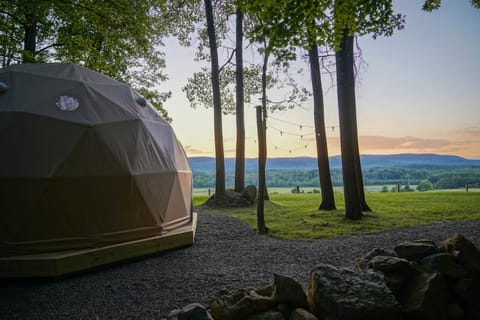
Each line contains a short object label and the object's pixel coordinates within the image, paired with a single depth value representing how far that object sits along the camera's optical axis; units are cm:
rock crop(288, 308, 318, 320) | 290
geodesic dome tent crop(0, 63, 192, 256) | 495
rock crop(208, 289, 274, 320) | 303
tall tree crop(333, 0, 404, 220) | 591
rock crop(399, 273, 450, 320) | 288
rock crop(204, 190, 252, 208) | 1488
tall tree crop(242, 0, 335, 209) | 542
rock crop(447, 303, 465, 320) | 305
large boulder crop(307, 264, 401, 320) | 270
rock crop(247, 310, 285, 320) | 297
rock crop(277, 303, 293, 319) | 305
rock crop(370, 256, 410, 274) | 329
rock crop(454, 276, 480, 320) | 312
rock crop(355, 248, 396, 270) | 373
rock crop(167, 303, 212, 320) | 274
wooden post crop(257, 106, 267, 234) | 815
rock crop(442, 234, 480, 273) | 331
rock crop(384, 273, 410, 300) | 315
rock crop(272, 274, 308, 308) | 312
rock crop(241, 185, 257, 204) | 1549
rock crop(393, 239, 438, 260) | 358
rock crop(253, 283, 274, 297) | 343
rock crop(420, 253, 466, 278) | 326
